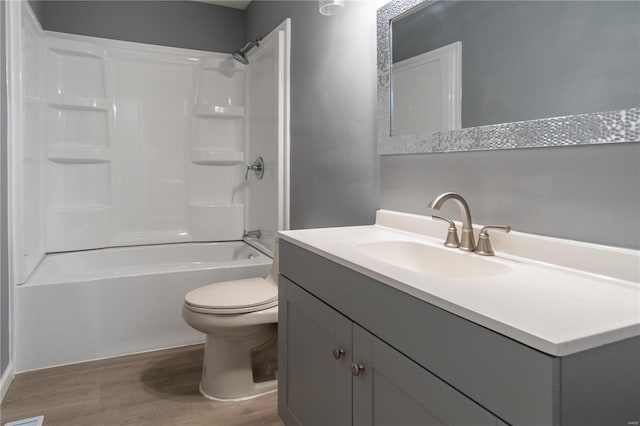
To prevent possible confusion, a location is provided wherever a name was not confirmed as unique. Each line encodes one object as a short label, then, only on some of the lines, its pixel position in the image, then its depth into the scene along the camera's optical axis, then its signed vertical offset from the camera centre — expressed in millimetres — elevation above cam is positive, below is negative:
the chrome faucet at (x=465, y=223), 1289 -49
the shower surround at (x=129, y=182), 2309 +188
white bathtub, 2234 -560
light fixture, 1872 +884
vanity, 653 -235
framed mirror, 988 +383
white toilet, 1884 -554
